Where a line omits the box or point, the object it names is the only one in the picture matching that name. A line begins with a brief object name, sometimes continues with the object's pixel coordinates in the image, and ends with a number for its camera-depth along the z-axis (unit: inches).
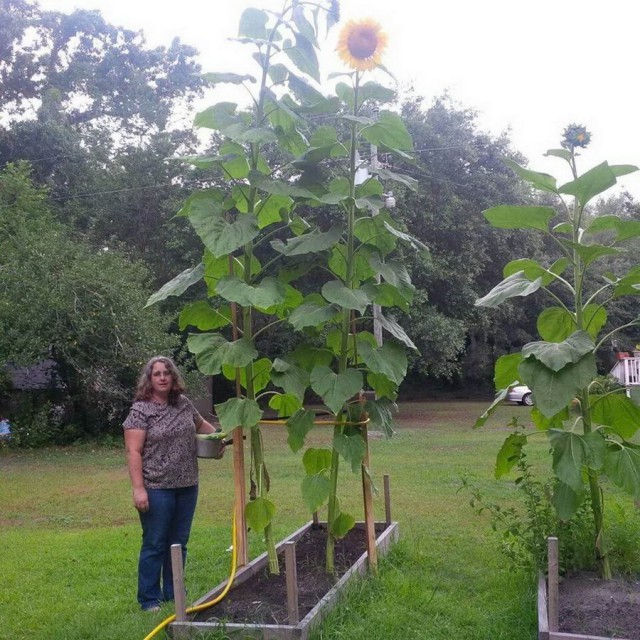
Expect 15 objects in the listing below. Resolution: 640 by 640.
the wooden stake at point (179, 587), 135.9
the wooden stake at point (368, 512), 162.6
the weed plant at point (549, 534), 148.6
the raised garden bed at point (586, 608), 120.5
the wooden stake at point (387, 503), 208.5
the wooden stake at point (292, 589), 133.5
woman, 164.6
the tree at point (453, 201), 740.6
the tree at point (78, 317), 502.6
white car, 898.1
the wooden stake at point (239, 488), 152.9
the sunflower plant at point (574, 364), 127.2
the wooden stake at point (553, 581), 122.0
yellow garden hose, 137.3
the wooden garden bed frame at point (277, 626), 131.0
